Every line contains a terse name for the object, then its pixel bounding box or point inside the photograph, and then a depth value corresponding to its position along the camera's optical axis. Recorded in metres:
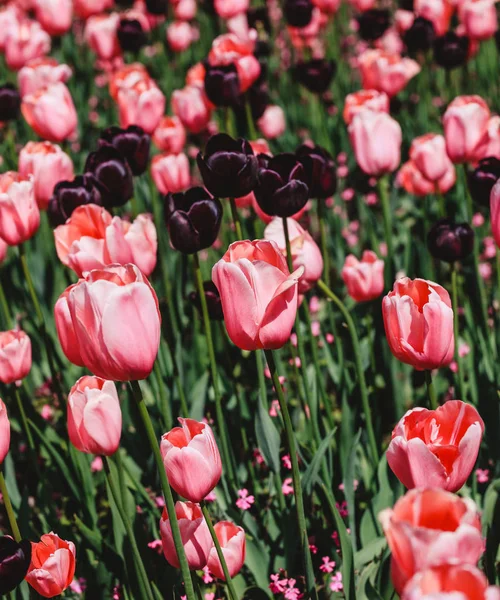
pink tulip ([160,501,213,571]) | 1.52
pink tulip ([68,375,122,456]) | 1.58
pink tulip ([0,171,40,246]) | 2.21
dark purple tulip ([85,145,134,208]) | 2.18
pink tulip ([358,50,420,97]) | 3.62
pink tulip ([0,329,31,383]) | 2.03
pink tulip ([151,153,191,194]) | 3.11
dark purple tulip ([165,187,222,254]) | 1.82
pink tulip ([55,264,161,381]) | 1.22
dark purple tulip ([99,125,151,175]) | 2.44
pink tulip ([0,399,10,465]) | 1.54
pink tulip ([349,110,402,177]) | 2.66
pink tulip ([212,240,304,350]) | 1.33
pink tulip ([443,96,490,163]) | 2.49
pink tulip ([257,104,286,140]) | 4.10
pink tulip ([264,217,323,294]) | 2.05
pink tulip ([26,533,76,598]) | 1.54
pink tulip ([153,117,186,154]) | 3.49
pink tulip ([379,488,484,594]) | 0.88
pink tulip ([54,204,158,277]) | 1.93
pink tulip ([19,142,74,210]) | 2.61
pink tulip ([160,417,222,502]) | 1.42
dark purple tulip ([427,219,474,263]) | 2.11
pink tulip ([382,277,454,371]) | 1.50
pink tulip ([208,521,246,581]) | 1.62
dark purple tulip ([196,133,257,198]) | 1.82
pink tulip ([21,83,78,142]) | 3.04
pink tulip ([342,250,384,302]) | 2.42
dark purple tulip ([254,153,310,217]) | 1.83
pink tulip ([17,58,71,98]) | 3.73
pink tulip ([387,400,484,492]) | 1.26
